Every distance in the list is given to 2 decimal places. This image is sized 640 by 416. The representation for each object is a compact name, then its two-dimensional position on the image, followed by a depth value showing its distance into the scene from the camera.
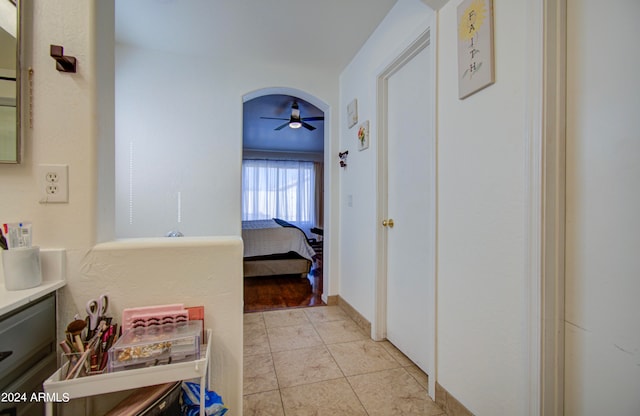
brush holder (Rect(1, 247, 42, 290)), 0.73
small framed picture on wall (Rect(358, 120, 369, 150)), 2.25
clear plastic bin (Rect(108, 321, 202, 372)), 0.75
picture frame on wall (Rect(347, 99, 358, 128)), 2.46
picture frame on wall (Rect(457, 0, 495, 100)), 1.13
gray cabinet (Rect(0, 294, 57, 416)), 0.63
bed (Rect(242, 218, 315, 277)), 3.86
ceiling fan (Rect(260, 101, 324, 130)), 3.67
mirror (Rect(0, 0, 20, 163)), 0.81
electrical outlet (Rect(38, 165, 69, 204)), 0.84
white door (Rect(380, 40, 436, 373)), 1.62
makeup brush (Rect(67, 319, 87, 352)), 0.75
